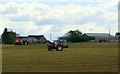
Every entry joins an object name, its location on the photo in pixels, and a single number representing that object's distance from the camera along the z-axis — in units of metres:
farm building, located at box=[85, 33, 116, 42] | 150.61
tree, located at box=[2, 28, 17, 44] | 94.57
